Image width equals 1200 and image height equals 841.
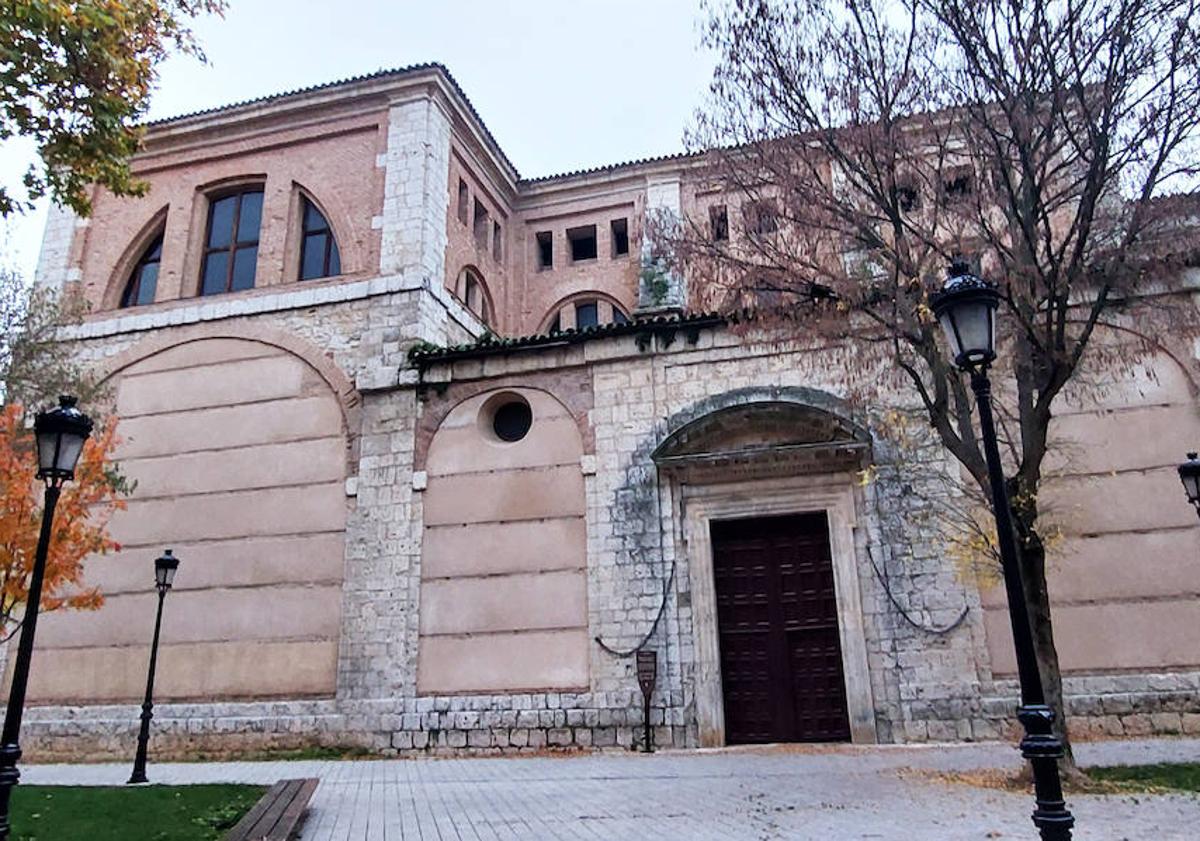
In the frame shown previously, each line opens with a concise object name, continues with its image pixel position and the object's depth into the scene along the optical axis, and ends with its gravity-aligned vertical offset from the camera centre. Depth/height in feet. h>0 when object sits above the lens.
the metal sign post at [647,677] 37.63 -0.27
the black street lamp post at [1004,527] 14.06 +2.50
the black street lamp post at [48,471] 19.54 +5.28
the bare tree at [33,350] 43.62 +16.93
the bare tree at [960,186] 25.61 +15.07
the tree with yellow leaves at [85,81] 24.56 +17.43
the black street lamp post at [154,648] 33.19 +1.41
